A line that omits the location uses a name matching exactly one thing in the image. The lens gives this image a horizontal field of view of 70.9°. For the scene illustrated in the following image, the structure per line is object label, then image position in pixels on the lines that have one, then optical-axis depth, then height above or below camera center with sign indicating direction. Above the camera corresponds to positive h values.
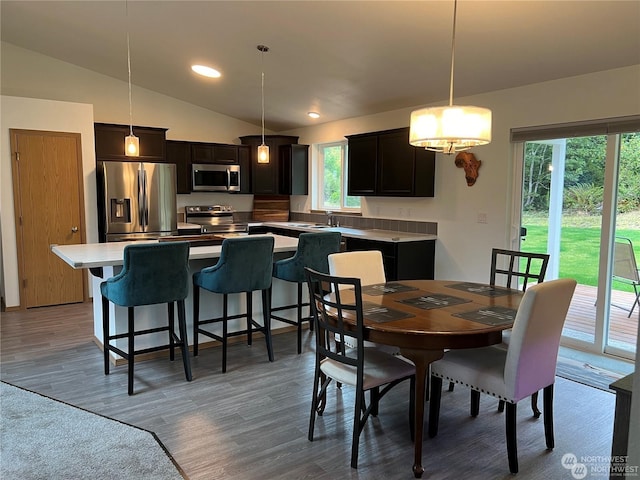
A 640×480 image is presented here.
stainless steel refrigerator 5.49 -0.03
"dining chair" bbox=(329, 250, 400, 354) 3.04 -0.49
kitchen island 3.27 -0.88
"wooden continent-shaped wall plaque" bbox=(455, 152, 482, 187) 4.61 +0.34
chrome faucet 6.61 -0.35
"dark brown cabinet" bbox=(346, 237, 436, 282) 4.83 -0.65
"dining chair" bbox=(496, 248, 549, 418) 2.79 -0.66
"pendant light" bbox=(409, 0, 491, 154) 2.19 +0.36
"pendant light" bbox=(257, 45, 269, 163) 4.10 +0.39
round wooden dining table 2.12 -0.61
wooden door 5.14 -0.17
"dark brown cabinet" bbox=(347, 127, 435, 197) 5.05 +0.37
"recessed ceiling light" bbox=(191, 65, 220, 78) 5.21 +1.48
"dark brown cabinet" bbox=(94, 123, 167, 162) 5.76 +0.72
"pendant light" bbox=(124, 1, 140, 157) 3.55 +0.40
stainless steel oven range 6.87 -0.35
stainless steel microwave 6.73 +0.29
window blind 3.46 +0.59
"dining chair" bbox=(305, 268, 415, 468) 2.22 -0.89
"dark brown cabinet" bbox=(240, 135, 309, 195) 7.09 +0.46
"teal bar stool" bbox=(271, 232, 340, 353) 3.82 -0.53
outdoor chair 3.60 -0.54
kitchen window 6.61 +0.26
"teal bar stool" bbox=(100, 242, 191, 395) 2.97 -0.58
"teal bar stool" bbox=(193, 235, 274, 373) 3.38 -0.60
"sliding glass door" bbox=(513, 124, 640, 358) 3.62 -0.18
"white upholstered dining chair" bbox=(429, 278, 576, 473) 2.10 -0.86
